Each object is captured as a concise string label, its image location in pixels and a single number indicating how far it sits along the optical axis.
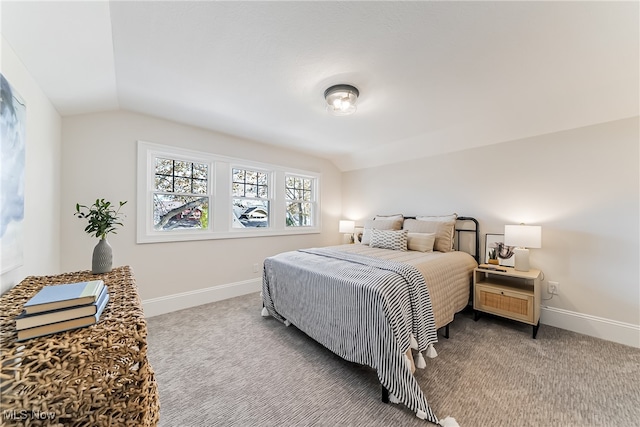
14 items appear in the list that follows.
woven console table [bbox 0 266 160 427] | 0.69
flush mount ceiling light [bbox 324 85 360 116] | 2.18
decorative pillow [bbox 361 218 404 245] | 3.71
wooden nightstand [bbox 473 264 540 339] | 2.46
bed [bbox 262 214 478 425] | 1.63
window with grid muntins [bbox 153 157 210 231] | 3.11
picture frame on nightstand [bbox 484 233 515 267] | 2.90
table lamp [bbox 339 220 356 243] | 4.66
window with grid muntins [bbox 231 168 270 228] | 3.77
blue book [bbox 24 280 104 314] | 0.87
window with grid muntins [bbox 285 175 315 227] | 4.45
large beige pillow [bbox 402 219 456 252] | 3.17
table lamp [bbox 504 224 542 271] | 2.54
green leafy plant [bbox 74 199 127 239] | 1.78
